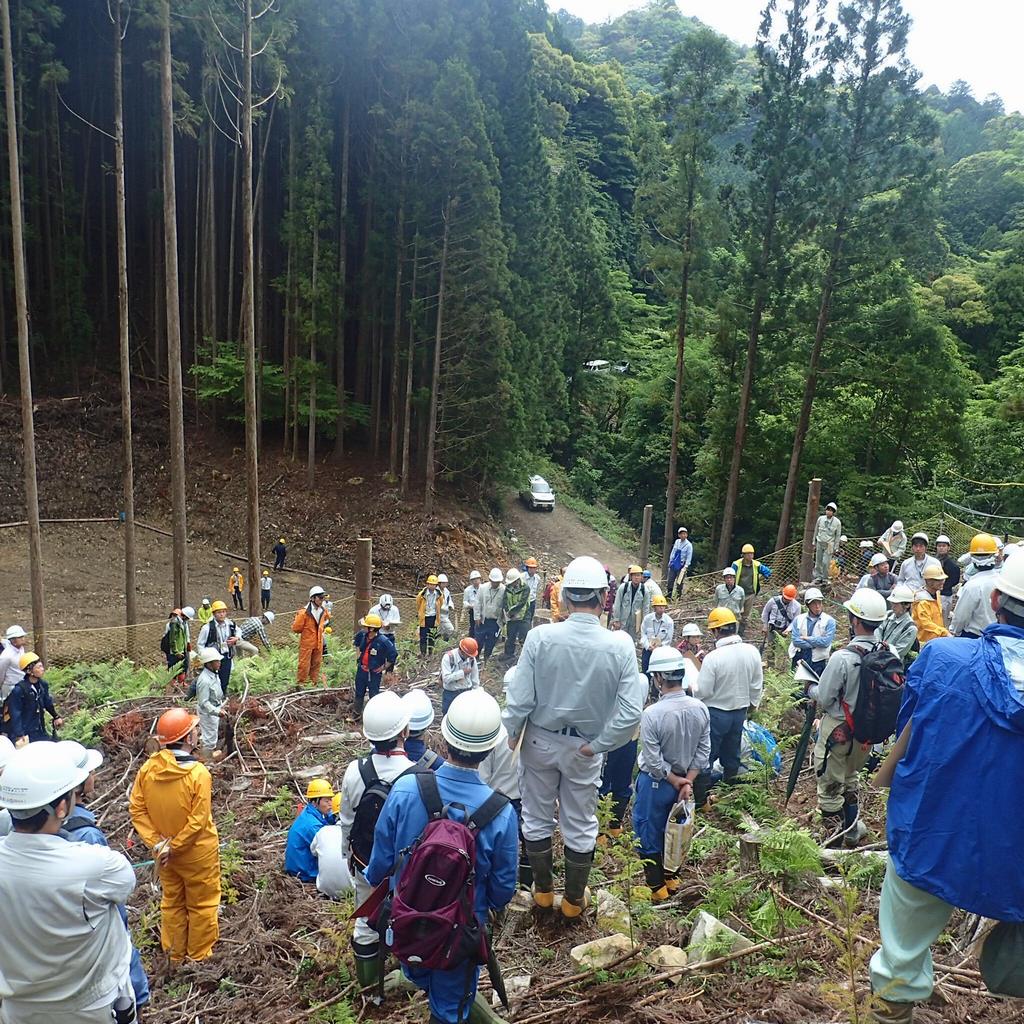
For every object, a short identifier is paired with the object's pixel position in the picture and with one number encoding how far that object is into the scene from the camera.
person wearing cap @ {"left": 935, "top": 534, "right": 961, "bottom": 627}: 10.59
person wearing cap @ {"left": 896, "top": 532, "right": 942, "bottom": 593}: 10.00
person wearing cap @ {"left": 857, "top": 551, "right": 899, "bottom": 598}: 9.47
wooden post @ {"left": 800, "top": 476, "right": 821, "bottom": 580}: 16.28
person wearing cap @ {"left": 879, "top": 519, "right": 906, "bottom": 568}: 14.60
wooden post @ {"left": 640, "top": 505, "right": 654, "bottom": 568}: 21.93
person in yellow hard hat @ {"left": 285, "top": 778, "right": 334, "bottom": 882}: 5.80
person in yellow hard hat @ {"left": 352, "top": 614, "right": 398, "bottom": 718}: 10.50
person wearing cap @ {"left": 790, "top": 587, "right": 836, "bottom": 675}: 8.88
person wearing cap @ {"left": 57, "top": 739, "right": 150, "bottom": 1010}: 3.24
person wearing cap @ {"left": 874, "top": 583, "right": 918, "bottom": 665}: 7.27
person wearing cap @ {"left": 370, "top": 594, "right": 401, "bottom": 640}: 13.32
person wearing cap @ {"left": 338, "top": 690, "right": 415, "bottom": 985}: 3.93
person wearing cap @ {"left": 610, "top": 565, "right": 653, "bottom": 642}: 11.61
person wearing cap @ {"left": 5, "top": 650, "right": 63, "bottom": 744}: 8.74
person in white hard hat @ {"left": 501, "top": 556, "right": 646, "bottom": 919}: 4.37
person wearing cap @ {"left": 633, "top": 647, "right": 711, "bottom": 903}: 5.11
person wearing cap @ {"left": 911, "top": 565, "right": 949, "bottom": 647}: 7.98
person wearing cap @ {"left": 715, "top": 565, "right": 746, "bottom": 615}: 11.80
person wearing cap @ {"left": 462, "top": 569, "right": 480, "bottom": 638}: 13.23
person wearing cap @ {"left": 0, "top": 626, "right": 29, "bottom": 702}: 9.02
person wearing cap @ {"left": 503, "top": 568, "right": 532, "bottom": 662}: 13.20
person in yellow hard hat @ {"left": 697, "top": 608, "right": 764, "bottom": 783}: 6.43
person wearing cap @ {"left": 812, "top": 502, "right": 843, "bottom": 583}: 15.93
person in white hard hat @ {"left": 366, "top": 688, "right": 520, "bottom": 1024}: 3.19
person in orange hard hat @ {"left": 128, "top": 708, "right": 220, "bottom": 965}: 4.78
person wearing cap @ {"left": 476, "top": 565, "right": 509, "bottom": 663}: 13.11
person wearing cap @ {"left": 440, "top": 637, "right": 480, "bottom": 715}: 9.21
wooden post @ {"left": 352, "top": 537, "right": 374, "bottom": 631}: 14.95
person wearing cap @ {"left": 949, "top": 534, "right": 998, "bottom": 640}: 6.46
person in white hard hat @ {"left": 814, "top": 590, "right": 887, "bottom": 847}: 5.33
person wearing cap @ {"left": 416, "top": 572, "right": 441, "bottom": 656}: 14.88
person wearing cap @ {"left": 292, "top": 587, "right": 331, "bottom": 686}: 12.20
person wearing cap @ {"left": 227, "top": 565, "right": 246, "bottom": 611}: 20.72
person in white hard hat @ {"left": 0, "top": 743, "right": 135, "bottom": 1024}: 2.97
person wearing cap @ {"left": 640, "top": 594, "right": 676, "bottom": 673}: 10.10
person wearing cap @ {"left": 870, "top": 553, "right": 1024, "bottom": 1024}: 2.38
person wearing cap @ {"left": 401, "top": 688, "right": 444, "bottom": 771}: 4.53
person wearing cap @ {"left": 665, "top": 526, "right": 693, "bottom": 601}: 16.53
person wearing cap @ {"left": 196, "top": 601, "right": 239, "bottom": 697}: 10.88
